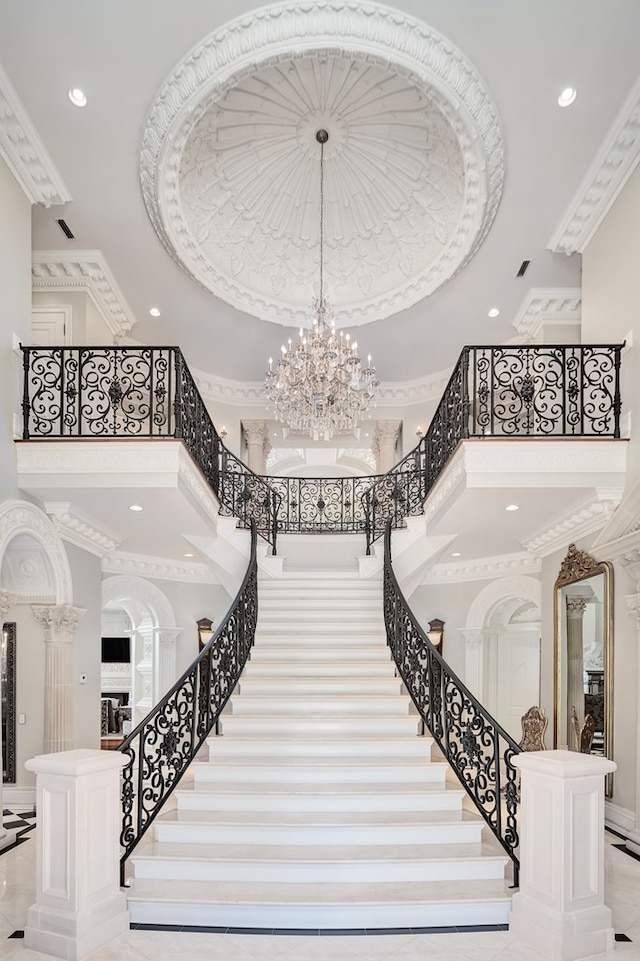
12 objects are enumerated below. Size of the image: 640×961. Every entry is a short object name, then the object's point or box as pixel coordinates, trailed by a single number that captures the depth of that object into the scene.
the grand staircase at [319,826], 4.18
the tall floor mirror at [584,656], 6.80
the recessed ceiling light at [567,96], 5.75
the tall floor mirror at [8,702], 7.79
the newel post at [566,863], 3.85
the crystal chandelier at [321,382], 7.51
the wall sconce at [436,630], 11.75
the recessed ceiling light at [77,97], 5.73
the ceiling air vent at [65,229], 7.48
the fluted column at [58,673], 7.81
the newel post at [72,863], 3.84
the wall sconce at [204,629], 12.04
